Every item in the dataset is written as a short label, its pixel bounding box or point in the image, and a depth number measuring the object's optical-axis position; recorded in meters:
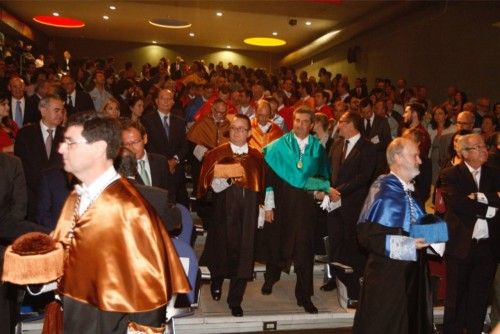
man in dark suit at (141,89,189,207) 6.32
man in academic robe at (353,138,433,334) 3.73
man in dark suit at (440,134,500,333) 4.50
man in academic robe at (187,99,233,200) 6.68
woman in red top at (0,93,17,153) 5.02
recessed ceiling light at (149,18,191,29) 16.92
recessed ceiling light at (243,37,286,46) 20.62
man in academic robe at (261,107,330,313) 5.12
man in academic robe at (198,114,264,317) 4.92
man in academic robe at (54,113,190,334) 2.33
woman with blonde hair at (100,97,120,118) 6.02
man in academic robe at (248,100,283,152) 6.59
